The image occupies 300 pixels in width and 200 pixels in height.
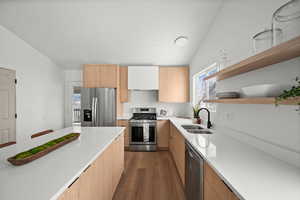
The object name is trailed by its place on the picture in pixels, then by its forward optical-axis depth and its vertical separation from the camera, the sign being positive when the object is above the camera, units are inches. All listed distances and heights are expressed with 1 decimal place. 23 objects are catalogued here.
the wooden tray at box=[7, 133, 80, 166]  36.4 -16.6
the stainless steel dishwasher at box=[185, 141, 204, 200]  50.8 -31.1
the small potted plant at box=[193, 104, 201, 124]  111.4 -15.6
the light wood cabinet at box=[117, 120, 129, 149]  149.5 -33.0
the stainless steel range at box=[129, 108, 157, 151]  146.4 -37.5
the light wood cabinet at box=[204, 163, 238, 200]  32.8 -24.0
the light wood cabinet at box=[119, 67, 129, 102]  161.5 +20.7
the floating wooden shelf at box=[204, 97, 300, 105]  28.5 -0.3
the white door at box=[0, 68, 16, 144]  109.6 -4.6
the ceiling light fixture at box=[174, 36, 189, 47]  108.4 +47.7
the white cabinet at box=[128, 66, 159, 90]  157.2 +26.0
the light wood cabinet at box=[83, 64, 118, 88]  153.2 +26.4
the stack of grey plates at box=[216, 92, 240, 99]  58.8 +2.1
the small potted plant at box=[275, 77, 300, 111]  28.4 +1.2
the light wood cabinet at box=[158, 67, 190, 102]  159.3 +18.2
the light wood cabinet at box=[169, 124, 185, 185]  81.3 -36.7
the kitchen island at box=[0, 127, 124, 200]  26.6 -17.8
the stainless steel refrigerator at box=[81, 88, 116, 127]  146.9 -7.8
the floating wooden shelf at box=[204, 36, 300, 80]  29.8 +12.0
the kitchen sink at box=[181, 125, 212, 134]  84.7 -19.6
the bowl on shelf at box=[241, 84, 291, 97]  38.7 +2.9
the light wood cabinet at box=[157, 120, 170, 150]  149.1 -37.0
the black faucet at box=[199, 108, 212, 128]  95.3 -16.1
